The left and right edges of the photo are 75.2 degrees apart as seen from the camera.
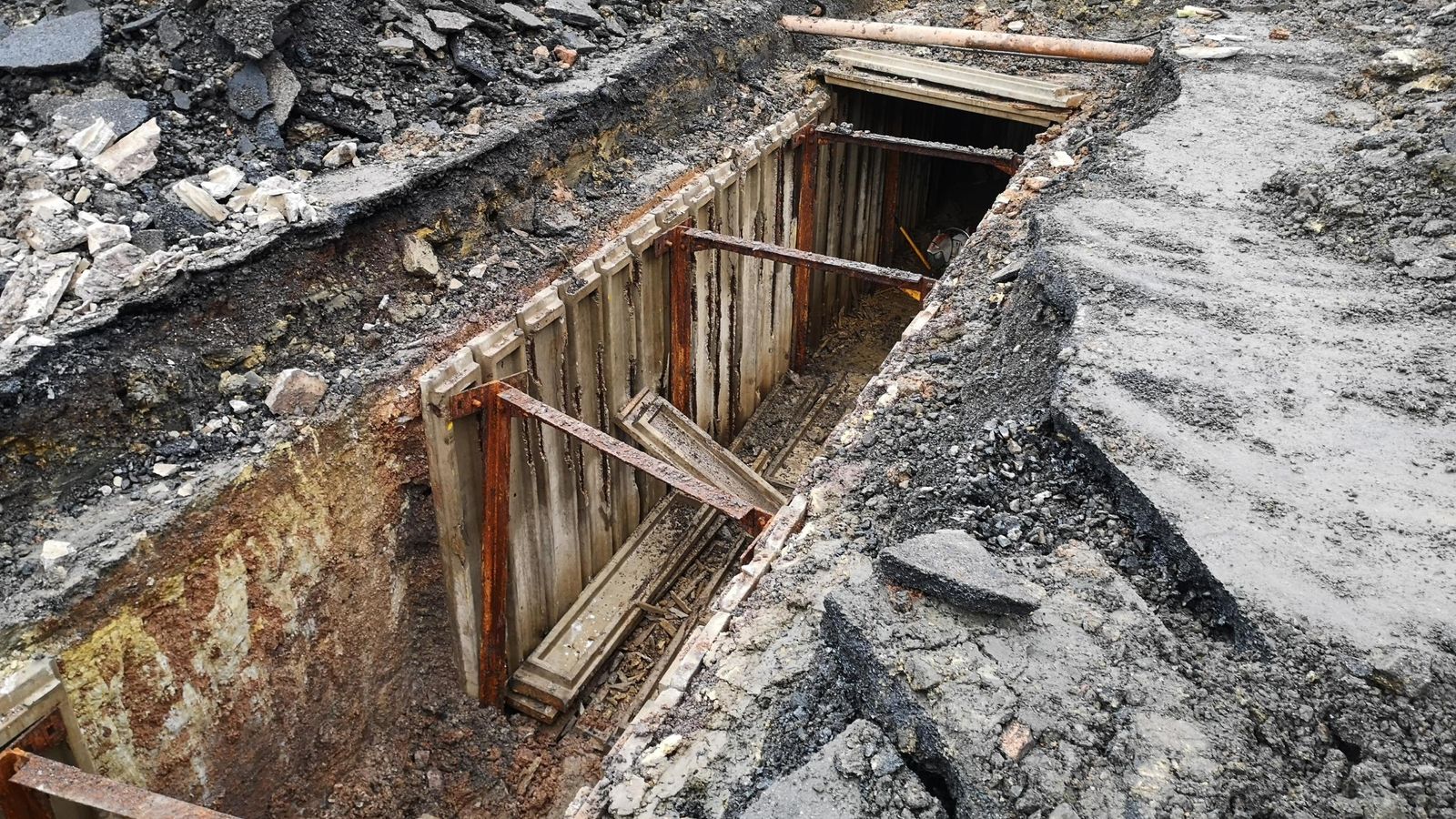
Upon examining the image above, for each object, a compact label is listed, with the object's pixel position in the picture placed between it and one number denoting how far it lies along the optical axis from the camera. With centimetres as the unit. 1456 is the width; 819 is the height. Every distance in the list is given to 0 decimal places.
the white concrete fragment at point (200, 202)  473
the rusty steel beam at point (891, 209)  965
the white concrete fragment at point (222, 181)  489
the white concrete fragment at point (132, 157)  482
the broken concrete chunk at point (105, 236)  438
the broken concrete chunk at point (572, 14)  698
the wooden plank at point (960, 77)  748
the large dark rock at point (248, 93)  539
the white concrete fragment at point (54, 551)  354
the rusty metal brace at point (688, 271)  539
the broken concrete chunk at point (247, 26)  541
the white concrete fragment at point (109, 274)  417
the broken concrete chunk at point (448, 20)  633
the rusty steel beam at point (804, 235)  777
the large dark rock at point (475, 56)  621
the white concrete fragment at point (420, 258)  509
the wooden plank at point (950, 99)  754
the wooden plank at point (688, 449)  601
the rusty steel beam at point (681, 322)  605
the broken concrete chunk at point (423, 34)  622
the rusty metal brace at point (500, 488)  419
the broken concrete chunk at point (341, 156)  530
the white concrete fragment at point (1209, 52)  671
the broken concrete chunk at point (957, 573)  240
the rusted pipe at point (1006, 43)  696
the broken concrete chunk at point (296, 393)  432
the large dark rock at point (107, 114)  501
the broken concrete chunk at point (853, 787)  209
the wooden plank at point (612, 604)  557
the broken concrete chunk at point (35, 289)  404
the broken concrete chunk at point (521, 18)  666
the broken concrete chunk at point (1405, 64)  564
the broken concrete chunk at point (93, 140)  487
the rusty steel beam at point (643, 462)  405
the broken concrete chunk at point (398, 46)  605
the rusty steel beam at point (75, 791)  301
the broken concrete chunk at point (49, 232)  438
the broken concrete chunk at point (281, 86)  547
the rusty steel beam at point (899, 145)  751
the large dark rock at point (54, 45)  518
